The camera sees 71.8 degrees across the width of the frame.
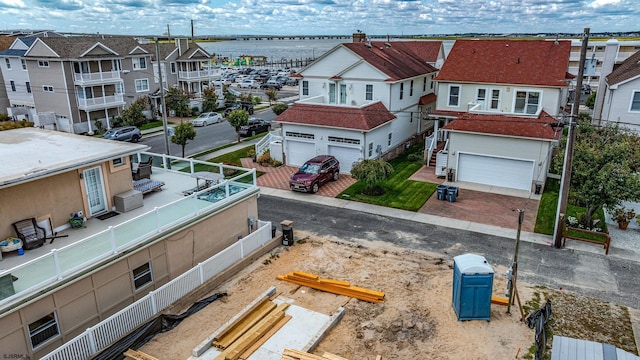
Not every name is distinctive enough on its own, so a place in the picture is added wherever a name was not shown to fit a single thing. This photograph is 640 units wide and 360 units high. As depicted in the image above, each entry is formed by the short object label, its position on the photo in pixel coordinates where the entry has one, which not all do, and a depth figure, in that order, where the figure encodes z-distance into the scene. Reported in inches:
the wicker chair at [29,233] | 505.7
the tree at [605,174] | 722.2
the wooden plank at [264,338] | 463.5
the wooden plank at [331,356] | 446.3
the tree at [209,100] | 2032.5
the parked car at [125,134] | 1466.5
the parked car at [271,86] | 3008.6
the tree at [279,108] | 1844.2
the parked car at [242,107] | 2083.9
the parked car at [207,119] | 1800.0
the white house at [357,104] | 1154.7
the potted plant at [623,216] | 804.0
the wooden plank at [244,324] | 480.7
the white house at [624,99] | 1119.0
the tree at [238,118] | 1444.4
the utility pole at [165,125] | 1041.0
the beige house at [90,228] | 444.8
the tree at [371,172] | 975.0
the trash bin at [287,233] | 748.0
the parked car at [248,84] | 3131.4
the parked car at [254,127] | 1611.7
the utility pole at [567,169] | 685.9
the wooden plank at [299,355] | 441.1
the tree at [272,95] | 2326.8
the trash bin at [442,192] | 960.9
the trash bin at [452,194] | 952.3
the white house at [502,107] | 1003.3
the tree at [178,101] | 1877.1
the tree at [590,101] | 2012.3
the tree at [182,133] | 1206.9
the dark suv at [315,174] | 1010.1
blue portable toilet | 521.3
